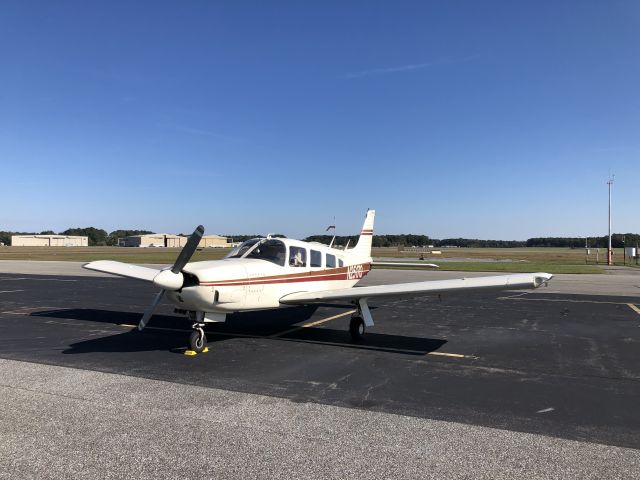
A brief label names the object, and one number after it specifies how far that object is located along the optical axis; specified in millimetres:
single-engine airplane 8281
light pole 46531
